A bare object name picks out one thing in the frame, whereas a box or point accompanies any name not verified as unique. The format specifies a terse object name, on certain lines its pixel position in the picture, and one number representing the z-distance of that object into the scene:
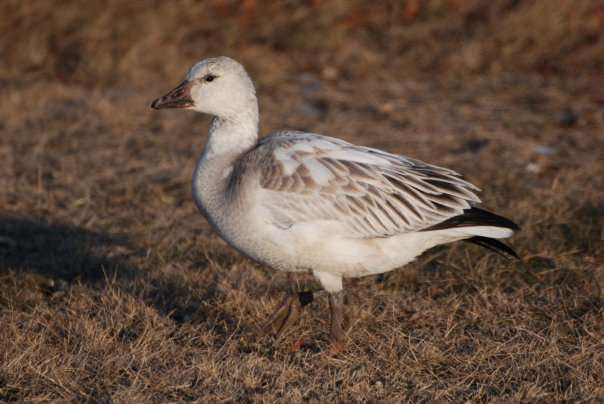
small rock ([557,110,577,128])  16.56
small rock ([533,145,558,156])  15.19
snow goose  8.39
